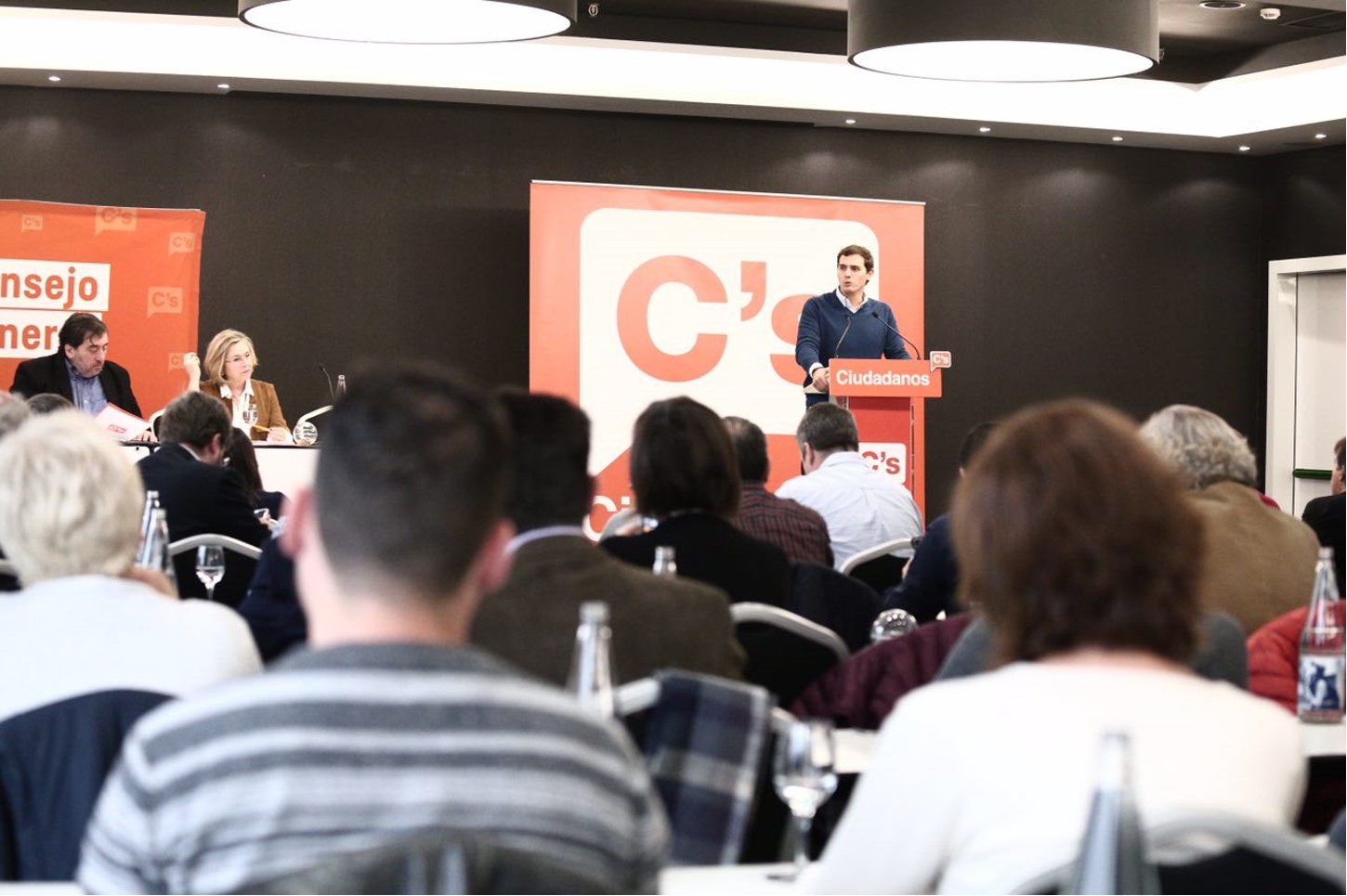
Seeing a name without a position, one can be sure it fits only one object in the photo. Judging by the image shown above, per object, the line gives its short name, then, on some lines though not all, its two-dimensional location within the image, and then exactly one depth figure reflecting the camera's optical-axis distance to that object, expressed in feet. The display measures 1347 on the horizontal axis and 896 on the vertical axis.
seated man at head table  28.32
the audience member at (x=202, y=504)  17.56
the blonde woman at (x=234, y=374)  29.48
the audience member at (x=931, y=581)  14.53
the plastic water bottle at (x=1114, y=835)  4.44
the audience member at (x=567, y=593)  8.43
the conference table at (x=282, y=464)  26.68
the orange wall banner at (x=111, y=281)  31.60
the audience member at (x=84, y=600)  7.49
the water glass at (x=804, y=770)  6.82
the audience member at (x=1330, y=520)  17.75
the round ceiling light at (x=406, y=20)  24.88
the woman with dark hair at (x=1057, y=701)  5.47
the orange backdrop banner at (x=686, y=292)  34.99
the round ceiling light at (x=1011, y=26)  25.07
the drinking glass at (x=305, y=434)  28.30
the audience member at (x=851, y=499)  19.75
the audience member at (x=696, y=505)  11.89
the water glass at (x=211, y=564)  15.39
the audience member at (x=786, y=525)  16.28
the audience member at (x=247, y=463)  20.93
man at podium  31.89
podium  28.99
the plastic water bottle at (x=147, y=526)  13.37
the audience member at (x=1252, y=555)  11.87
